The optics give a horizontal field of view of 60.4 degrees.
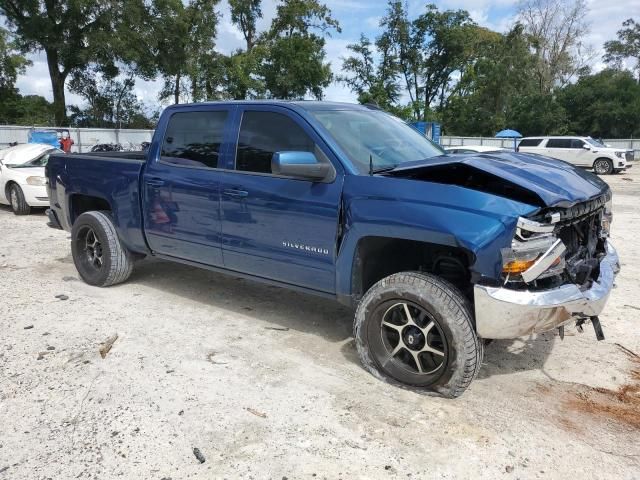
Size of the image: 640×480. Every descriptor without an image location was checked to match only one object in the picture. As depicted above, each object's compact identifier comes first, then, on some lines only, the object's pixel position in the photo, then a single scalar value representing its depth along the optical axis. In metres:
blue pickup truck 3.19
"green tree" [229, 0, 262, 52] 38.62
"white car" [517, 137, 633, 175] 24.34
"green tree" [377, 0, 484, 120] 41.28
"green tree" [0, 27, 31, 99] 35.56
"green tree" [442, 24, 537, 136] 43.12
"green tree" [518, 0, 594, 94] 48.53
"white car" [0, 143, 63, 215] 10.77
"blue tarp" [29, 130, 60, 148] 21.00
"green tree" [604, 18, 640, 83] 53.09
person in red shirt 21.18
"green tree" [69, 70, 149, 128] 37.62
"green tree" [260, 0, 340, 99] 35.44
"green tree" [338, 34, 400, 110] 41.09
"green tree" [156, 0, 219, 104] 33.38
